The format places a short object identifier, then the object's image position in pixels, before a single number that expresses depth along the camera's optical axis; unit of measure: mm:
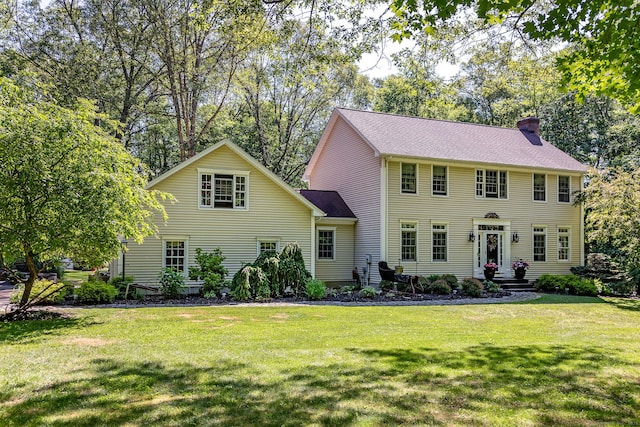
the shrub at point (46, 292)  12382
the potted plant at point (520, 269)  20094
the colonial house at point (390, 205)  17047
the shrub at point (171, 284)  14766
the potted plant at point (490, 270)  19578
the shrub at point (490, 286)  17812
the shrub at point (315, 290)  15070
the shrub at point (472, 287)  16444
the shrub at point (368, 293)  15732
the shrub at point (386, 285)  17406
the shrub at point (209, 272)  15656
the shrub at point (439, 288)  16766
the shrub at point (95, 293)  13109
